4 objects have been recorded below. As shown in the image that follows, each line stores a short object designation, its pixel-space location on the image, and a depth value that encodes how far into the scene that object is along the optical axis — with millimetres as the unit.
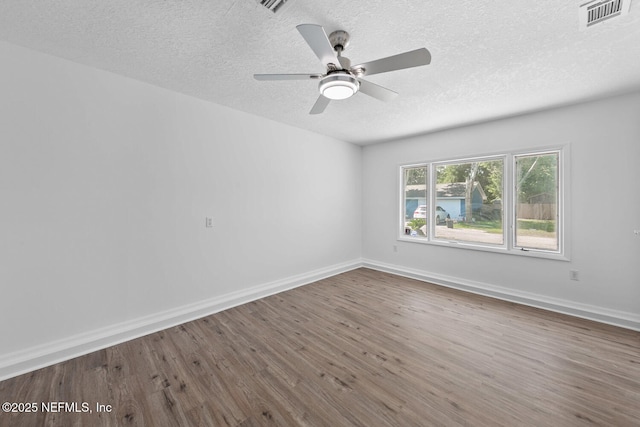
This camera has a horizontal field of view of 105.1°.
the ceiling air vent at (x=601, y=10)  1530
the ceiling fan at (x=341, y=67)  1507
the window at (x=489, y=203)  3348
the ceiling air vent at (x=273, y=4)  1510
